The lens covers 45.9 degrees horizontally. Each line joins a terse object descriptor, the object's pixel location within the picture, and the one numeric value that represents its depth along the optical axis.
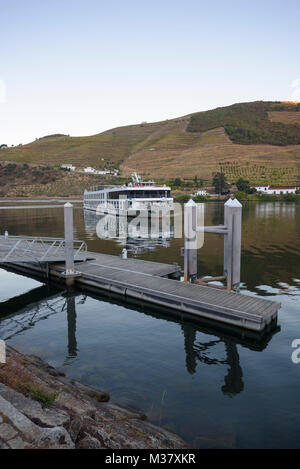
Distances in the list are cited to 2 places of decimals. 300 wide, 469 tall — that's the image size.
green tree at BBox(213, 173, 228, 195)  99.03
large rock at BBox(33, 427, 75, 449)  4.53
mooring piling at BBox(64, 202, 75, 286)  16.31
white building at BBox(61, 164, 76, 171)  136.88
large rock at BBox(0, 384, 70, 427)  5.34
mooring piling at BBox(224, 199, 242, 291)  12.80
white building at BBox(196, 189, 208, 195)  97.31
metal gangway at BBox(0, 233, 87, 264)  16.59
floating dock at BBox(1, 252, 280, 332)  11.11
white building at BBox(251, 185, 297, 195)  101.10
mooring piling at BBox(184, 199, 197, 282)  13.91
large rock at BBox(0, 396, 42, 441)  4.65
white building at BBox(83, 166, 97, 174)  136.88
